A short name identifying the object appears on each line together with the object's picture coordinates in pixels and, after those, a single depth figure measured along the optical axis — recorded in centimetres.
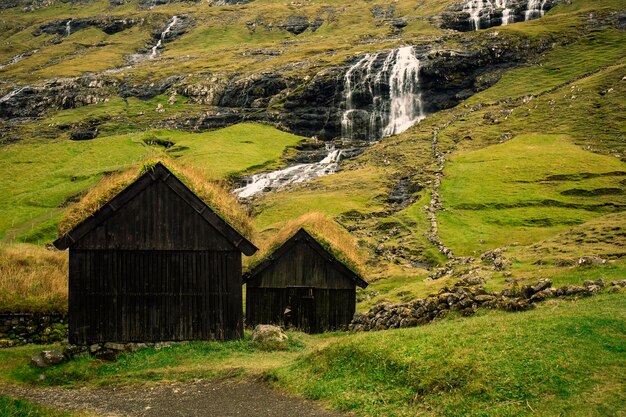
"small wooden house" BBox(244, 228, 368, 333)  3494
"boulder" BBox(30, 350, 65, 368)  2350
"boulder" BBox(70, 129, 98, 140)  13975
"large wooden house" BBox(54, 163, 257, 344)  2625
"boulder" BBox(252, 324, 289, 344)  2611
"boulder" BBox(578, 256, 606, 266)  2806
